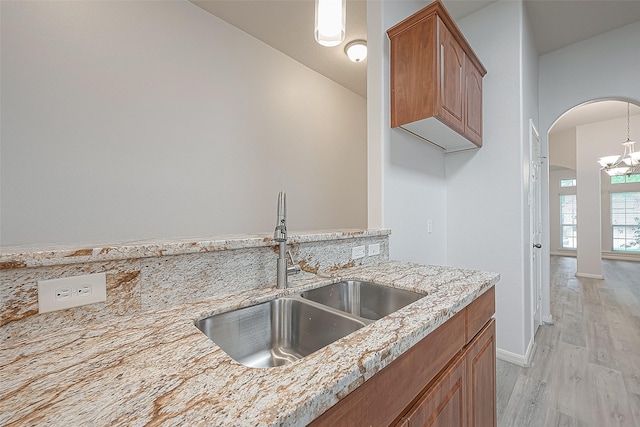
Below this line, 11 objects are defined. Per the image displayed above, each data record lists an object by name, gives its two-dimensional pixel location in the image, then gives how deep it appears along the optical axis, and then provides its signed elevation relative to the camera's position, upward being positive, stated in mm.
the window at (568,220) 8165 -242
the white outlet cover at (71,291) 682 -204
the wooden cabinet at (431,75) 1588 +888
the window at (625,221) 6902 -245
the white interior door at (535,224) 2422 -117
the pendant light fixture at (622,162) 4043 +805
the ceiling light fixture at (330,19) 1293 +966
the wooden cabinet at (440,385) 571 -490
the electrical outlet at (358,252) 1485 -217
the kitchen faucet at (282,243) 1041 -114
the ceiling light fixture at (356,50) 2695 +1696
